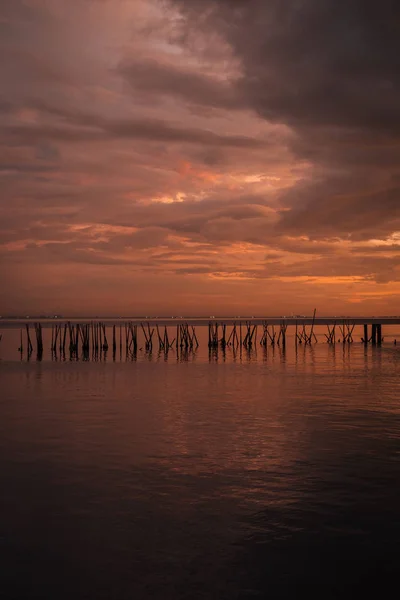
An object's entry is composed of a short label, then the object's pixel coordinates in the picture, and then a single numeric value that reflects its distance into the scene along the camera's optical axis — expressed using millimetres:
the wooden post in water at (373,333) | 64406
